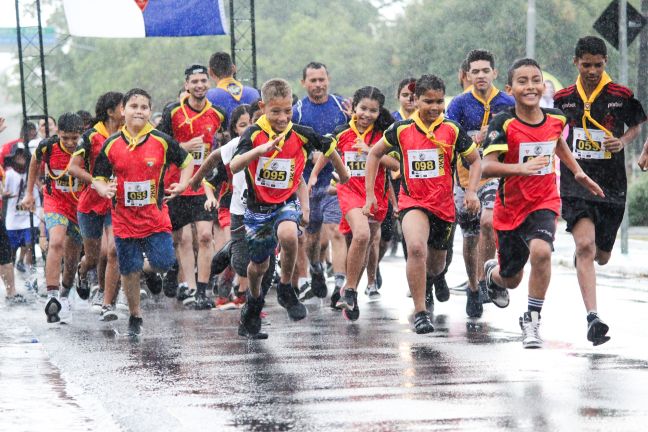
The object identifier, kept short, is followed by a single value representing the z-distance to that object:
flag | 19.92
